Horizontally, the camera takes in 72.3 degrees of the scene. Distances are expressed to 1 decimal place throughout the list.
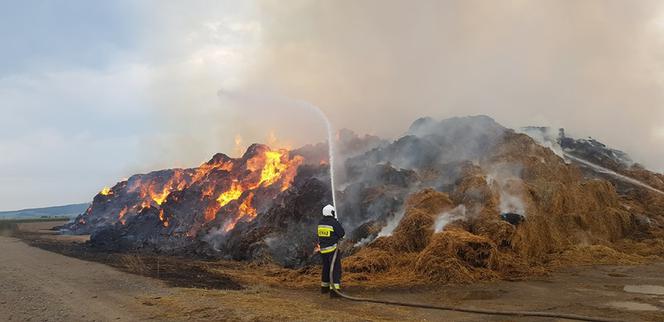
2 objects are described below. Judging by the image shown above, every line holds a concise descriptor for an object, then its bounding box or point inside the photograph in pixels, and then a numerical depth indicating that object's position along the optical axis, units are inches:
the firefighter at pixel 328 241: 435.2
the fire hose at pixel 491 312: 312.5
